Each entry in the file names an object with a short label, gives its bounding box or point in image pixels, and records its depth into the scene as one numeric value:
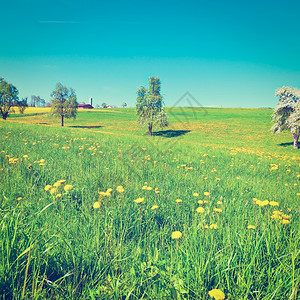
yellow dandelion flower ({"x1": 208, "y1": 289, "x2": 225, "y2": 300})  1.12
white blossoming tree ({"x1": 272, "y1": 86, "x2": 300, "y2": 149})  22.00
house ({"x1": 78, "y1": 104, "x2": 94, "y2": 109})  143.39
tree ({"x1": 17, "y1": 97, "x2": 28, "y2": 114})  56.47
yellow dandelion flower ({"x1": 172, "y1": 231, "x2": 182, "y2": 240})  1.69
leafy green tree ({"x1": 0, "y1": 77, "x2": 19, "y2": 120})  51.28
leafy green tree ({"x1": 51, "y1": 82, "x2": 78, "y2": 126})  48.06
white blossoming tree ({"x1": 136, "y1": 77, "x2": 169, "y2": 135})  33.12
